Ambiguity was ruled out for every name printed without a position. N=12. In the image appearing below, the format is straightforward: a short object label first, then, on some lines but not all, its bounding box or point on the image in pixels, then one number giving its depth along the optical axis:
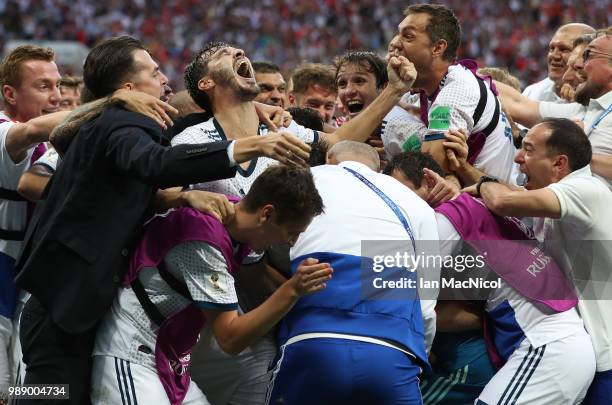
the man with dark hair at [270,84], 17.98
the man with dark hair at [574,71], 15.36
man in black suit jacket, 9.69
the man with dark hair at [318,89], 18.17
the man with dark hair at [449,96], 12.60
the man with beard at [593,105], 13.39
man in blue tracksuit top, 9.74
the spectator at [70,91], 19.03
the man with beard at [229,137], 11.46
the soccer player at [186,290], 9.64
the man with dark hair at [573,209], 10.86
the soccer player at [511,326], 10.93
